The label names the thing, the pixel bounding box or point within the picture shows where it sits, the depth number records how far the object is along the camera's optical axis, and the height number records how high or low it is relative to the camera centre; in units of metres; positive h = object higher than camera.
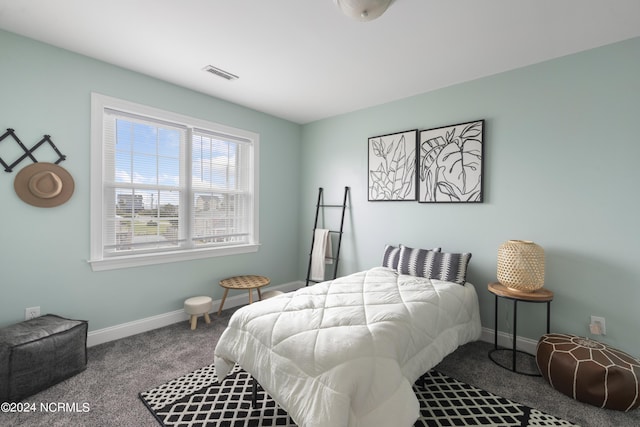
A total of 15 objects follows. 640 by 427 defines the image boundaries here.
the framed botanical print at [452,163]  2.88 +0.51
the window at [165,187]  2.72 +0.24
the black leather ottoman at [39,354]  1.85 -0.99
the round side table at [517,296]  2.23 -0.64
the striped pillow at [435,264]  2.65 -0.50
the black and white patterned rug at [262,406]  1.73 -1.24
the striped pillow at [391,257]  3.07 -0.48
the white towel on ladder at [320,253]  4.00 -0.58
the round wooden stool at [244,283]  3.30 -0.85
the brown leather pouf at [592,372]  1.78 -1.01
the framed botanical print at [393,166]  3.33 +0.54
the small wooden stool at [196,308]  2.99 -1.01
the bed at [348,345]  1.31 -0.74
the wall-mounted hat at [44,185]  2.28 +0.19
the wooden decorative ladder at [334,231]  3.92 -0.24
